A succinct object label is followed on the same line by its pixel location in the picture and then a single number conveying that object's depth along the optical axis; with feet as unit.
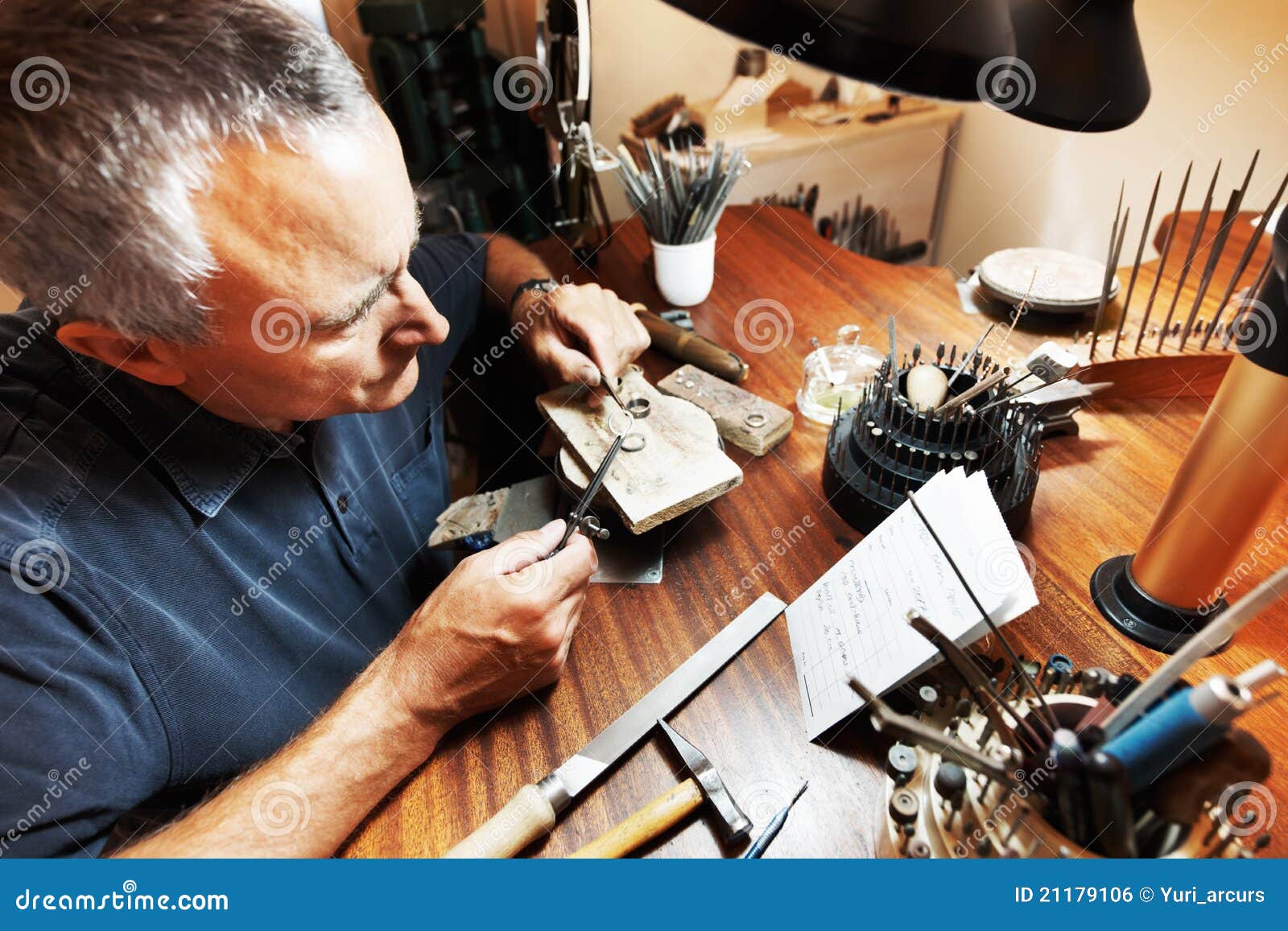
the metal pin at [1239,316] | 2.36
